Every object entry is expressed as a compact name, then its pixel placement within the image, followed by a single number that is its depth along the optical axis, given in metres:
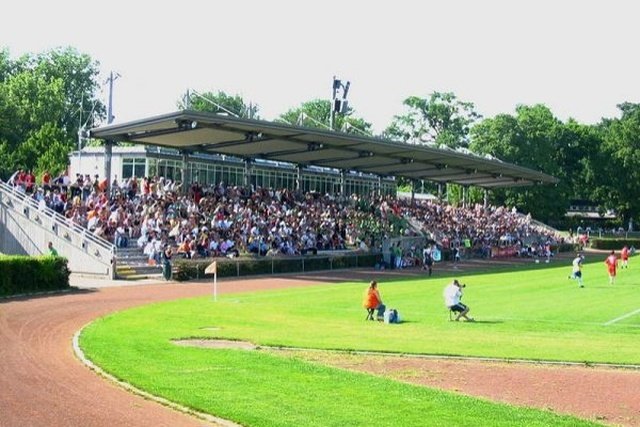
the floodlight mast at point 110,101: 50.99
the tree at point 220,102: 129.00
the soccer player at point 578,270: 41.41
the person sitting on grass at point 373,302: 28.29
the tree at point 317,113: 143.38
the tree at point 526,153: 105.12
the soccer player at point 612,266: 42.25
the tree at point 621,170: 111.44
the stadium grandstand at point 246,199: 43.19
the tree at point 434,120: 137.88
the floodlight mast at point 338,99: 64.50
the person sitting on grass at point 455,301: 28.09
